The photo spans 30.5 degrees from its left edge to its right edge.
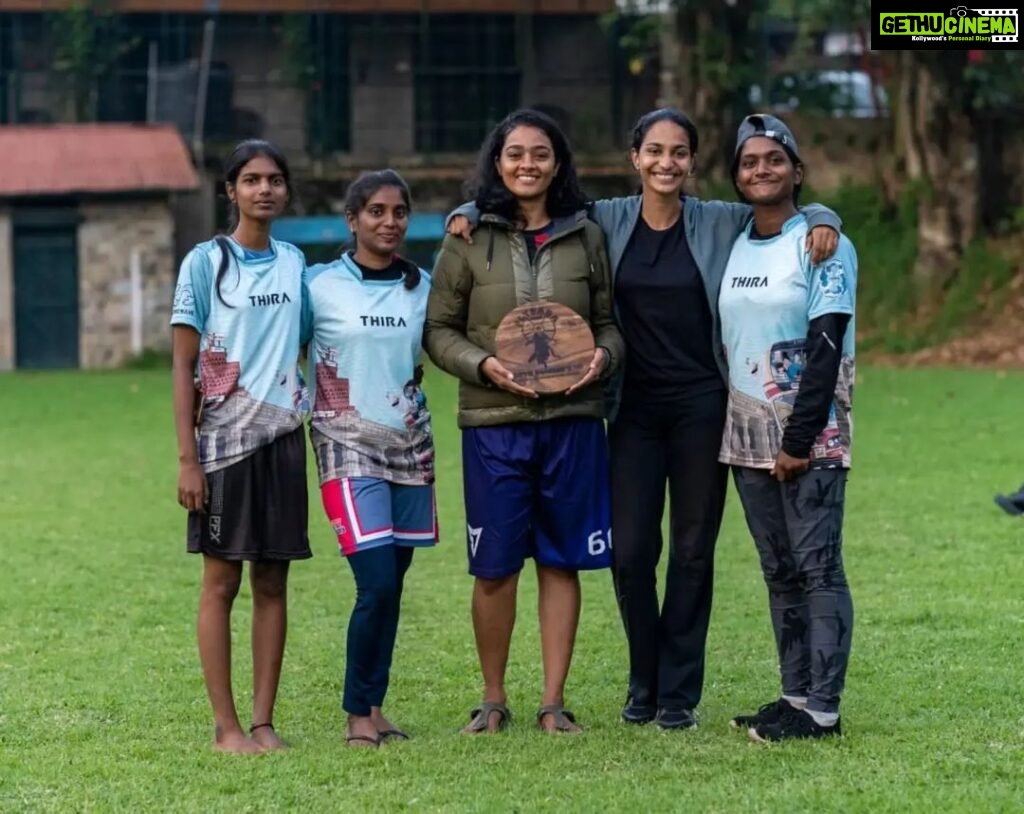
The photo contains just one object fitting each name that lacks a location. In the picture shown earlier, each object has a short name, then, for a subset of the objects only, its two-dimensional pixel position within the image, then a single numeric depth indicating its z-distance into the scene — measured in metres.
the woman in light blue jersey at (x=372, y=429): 6.16
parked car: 27.94
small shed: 27.22
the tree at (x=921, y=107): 24.77
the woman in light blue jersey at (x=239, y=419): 6.00
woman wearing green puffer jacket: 6.20
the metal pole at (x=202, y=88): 28.78
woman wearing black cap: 5.94
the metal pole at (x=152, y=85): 29.45
